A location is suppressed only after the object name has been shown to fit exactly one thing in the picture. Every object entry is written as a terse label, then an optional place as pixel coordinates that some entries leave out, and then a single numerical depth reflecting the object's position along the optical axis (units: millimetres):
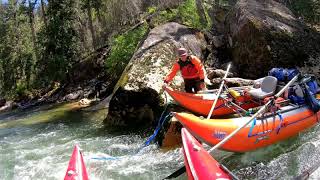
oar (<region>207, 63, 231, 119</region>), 5297
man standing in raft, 6061
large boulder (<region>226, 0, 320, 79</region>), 8074
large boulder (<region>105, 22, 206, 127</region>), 6919
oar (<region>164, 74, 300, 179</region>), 3846
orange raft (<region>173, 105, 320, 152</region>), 4141
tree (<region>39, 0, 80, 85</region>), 16272
